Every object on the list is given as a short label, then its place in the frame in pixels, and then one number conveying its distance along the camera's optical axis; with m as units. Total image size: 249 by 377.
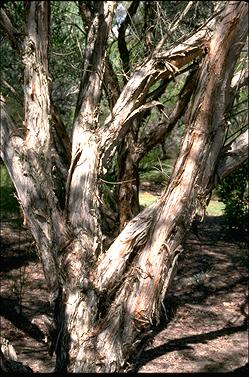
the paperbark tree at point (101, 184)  3.86
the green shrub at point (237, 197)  10.81
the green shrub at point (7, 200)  12.62
